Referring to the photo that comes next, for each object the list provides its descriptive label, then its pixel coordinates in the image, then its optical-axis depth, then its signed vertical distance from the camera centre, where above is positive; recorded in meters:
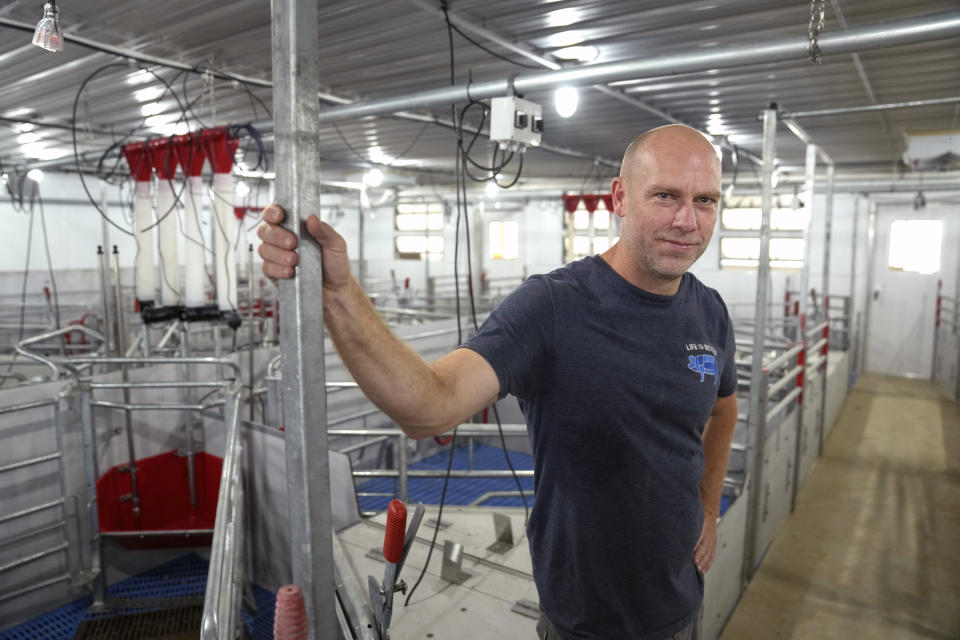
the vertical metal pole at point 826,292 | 6.68 -0.50
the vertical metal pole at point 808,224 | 5.86 +0.25
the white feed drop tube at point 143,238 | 4.49 +0.09
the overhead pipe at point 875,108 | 4.29 +0.96
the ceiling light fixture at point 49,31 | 2.44 +0.83
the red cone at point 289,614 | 1.06 -0.59
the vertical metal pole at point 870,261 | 11.25 -0.18
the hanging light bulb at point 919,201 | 10.43 +0.81
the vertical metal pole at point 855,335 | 11.07 -1.44
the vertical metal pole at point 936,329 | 10.02 -1.23
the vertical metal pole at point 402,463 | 3.58 -1.17
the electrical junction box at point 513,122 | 3.37 +0.68
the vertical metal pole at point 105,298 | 4.75 -0.36
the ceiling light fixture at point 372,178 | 8.35 +0.97
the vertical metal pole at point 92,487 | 3.96 -1.47
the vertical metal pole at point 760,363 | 3.99 -0.69
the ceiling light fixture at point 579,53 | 4.28 +1.33
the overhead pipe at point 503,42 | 3.49 +1.30
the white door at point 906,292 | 10.84 -0.71
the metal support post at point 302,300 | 1.00 -0.08
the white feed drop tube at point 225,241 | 4.06 +0.07
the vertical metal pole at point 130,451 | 4.26 -1.32
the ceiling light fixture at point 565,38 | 3.99 +1.33
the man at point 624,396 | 1.35 -0.31
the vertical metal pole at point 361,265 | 11.12 -0.24
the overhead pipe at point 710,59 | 2.50 +0.88
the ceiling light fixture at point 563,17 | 3.58 +1.32
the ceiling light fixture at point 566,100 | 4.23 +0.99
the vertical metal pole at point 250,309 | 3.83 -0.35
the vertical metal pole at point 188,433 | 4.51 -1.27
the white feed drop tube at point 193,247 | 4.15 +0.03
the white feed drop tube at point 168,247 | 4.24 +0.03
